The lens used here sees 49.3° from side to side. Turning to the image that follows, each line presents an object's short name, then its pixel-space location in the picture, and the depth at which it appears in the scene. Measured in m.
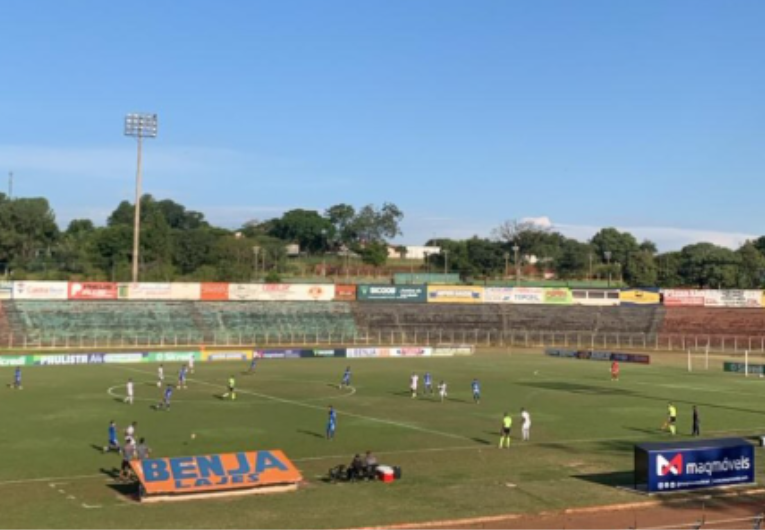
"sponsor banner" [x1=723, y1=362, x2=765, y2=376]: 74.25
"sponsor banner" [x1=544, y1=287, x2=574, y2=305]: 111.94
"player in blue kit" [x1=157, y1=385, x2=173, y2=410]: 46.41
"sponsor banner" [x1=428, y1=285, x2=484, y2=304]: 111.12
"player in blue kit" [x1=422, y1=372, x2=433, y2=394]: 55.59
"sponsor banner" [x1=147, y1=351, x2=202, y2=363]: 75.62
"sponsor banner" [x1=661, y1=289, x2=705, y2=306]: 110.06
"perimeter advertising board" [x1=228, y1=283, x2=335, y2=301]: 103.81
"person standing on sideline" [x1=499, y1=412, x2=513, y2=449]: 36.25
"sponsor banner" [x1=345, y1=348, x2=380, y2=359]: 87.19
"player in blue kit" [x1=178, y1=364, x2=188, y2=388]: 55.40
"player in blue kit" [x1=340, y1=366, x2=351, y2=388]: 58.03
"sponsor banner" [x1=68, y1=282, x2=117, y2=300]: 95.12
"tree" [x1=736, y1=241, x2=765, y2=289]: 159.25
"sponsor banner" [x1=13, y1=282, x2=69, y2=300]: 92.35
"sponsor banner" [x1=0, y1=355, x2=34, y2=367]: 70.62
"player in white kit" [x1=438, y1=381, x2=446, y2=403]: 52.42
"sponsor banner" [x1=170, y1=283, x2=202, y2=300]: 100.00
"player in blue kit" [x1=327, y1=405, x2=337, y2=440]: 37.44
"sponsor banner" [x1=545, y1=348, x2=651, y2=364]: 83.44
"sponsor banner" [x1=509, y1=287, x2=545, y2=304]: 111.56
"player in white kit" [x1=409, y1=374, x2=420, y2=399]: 54.22
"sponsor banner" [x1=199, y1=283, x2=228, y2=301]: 102.00
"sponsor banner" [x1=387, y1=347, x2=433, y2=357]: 88.38
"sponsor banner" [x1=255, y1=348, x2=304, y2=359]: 82.81
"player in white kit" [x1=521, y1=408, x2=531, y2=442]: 37.94
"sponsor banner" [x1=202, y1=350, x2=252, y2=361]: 79.56
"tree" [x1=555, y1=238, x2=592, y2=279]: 196.65
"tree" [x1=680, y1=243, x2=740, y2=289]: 160.25
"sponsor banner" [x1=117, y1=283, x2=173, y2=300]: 97.81
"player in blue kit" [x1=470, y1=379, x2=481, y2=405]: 51.68
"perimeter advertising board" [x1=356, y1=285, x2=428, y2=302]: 110.29
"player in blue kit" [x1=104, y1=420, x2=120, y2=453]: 34.22
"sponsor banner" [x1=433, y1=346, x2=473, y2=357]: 90.88
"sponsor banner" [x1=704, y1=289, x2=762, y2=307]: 108.67
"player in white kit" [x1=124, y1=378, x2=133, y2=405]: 47.88
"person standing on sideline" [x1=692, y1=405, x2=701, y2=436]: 40.01
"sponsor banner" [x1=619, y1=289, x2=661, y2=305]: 112.06
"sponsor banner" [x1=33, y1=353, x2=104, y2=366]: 72.12
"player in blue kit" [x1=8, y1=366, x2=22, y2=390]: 54.69
